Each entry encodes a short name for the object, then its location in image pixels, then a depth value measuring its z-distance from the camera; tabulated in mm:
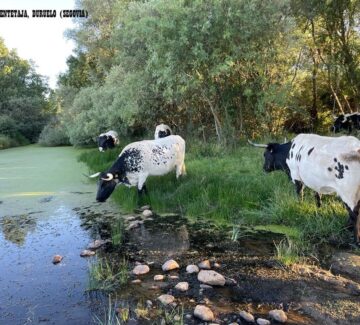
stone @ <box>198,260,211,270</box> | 3887
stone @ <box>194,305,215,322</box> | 2908
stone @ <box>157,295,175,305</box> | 3188
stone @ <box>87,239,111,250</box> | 4672
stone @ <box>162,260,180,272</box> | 3886
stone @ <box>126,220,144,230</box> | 5367
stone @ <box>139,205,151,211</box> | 6272
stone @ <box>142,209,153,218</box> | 5910
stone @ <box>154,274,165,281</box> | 3669
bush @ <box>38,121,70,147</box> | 20766
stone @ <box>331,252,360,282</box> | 3558
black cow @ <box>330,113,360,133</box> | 9953
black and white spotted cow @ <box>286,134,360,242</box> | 3980
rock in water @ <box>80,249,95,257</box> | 4441
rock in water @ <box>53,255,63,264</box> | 4268
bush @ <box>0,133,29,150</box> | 21167
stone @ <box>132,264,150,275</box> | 3836
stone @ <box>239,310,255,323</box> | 2869
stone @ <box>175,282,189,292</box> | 3418
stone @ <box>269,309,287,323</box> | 2836
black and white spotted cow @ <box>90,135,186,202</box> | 6266
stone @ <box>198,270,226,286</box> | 3514
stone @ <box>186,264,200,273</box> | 3797
